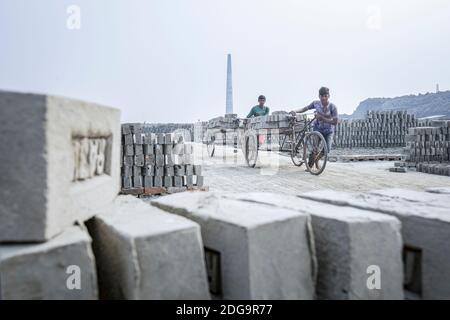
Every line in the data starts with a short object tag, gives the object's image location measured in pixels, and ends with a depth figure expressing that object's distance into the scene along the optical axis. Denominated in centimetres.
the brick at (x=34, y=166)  155
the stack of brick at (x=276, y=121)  876
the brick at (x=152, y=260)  162
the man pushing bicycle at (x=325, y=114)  797
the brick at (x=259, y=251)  170
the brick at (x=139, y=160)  614
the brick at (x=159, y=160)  628
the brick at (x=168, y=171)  638
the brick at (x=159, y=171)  632
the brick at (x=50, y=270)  149
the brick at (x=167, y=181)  634
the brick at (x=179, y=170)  641
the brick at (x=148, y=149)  617
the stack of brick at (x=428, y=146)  1052
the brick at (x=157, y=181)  629
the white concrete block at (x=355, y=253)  185
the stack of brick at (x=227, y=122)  1130
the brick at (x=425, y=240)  197
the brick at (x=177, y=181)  641
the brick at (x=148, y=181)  625
